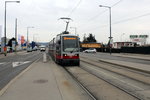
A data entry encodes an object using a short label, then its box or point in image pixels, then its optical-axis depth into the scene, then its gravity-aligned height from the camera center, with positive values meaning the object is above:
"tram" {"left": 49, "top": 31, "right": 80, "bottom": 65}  11.42 -0.10
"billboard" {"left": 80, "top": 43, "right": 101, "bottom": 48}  54.44 +1.41
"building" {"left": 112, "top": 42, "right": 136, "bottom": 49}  61.52 +2.29
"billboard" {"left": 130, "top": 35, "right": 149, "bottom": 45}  52.16 +4.49
